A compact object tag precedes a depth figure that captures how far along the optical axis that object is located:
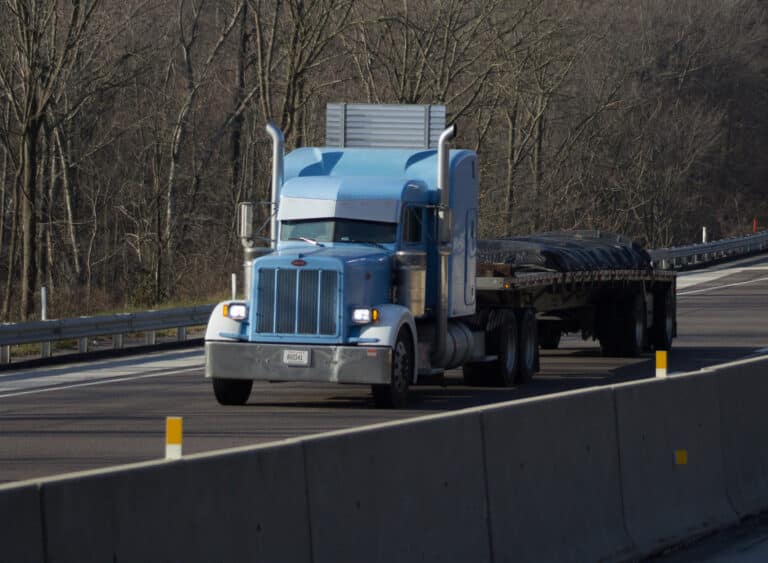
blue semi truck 33.12
